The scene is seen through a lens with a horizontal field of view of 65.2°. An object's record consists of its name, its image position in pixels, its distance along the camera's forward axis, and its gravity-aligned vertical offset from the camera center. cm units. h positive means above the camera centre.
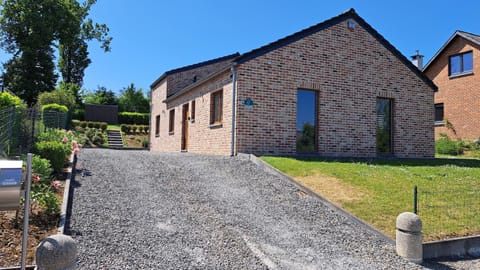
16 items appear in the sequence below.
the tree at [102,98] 4500 +529
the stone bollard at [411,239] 547 -133
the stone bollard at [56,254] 328 -101
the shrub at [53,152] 727 -25
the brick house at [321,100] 1173 +159
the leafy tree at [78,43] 4219 +1251
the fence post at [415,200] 625 -87
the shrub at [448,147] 2002 +8
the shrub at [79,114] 3616 +253
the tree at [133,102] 4719 +498
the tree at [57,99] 3127 +350
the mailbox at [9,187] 330 -42
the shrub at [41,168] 608 -46
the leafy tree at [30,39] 3878 +1064
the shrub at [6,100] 941 +98
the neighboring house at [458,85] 2147 +383
